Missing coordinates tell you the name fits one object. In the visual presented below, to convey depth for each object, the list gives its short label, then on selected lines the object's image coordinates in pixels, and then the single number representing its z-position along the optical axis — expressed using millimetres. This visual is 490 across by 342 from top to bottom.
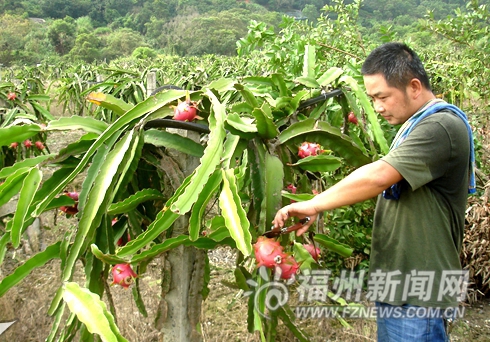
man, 1126
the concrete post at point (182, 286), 1310
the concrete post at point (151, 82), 3775
